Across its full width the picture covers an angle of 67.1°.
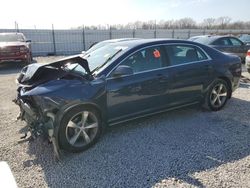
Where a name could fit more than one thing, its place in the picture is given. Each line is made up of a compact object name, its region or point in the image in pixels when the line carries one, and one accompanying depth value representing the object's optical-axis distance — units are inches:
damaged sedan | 103.2
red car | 341.9
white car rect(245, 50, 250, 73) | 267.6
